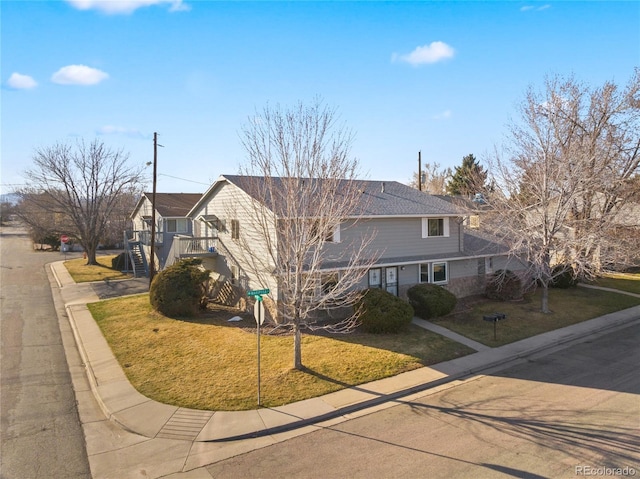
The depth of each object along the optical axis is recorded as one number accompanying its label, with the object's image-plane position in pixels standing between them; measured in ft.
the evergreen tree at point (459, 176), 163.32
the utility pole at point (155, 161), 77.73
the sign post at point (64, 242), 158.51
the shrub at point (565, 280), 82.05
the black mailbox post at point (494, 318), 51.26
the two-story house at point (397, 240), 62.80
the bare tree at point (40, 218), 127.26
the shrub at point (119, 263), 114.01
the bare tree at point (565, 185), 61.82
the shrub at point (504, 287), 71.67
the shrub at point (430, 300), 59.06
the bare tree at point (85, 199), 119.85
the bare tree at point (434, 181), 204.29
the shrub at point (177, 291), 60.80
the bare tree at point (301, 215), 38.34
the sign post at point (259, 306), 34.99
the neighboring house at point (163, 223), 103.19
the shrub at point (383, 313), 51.96
